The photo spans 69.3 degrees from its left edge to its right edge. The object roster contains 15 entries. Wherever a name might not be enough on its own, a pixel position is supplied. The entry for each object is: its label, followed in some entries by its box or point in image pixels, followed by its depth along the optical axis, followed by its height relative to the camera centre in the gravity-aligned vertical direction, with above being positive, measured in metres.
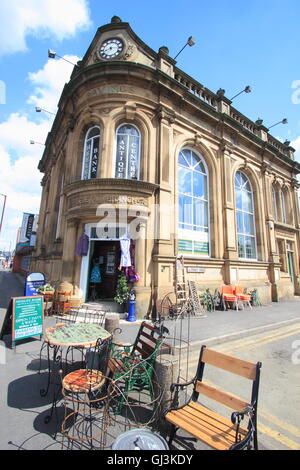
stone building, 9.74 +5.03
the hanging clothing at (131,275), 9.09 +0.04
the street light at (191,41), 10.84 +11.67
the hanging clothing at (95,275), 10.38 +0.00
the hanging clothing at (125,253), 9.16 +0.96
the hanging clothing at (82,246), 10.02 +1.32
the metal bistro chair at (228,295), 11.27 -0.87
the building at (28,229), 21.81 +4.45
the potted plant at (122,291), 8.88 -0.63
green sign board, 5.61 -1.16
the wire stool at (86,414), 2.58 -1.93
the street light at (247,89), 13.74 +11.86
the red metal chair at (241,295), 11.72 -0.89
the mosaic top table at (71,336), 3.39 -1.02
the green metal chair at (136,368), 3.37 -1.47
